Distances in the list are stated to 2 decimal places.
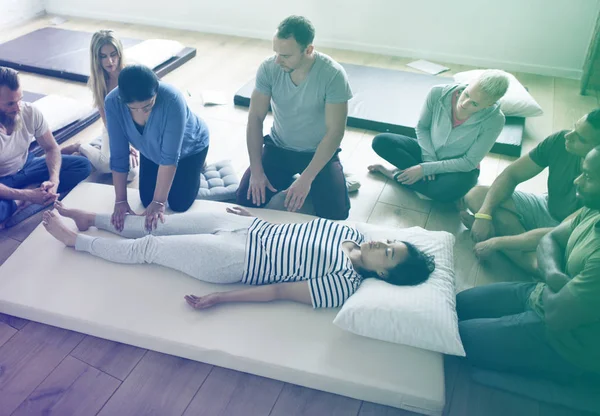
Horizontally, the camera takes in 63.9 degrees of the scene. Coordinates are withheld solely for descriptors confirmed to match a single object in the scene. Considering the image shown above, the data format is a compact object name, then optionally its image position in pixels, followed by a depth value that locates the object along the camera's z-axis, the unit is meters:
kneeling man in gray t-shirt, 2.10
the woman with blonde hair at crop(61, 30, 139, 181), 2.52
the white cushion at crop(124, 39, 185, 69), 3.95
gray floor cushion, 2.59
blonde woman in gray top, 2.42
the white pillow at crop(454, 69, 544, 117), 3.28
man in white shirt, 2.21
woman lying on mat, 1.83
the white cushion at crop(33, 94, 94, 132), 3.05
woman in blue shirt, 2.01
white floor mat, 1.64
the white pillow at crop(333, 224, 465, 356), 1.66
